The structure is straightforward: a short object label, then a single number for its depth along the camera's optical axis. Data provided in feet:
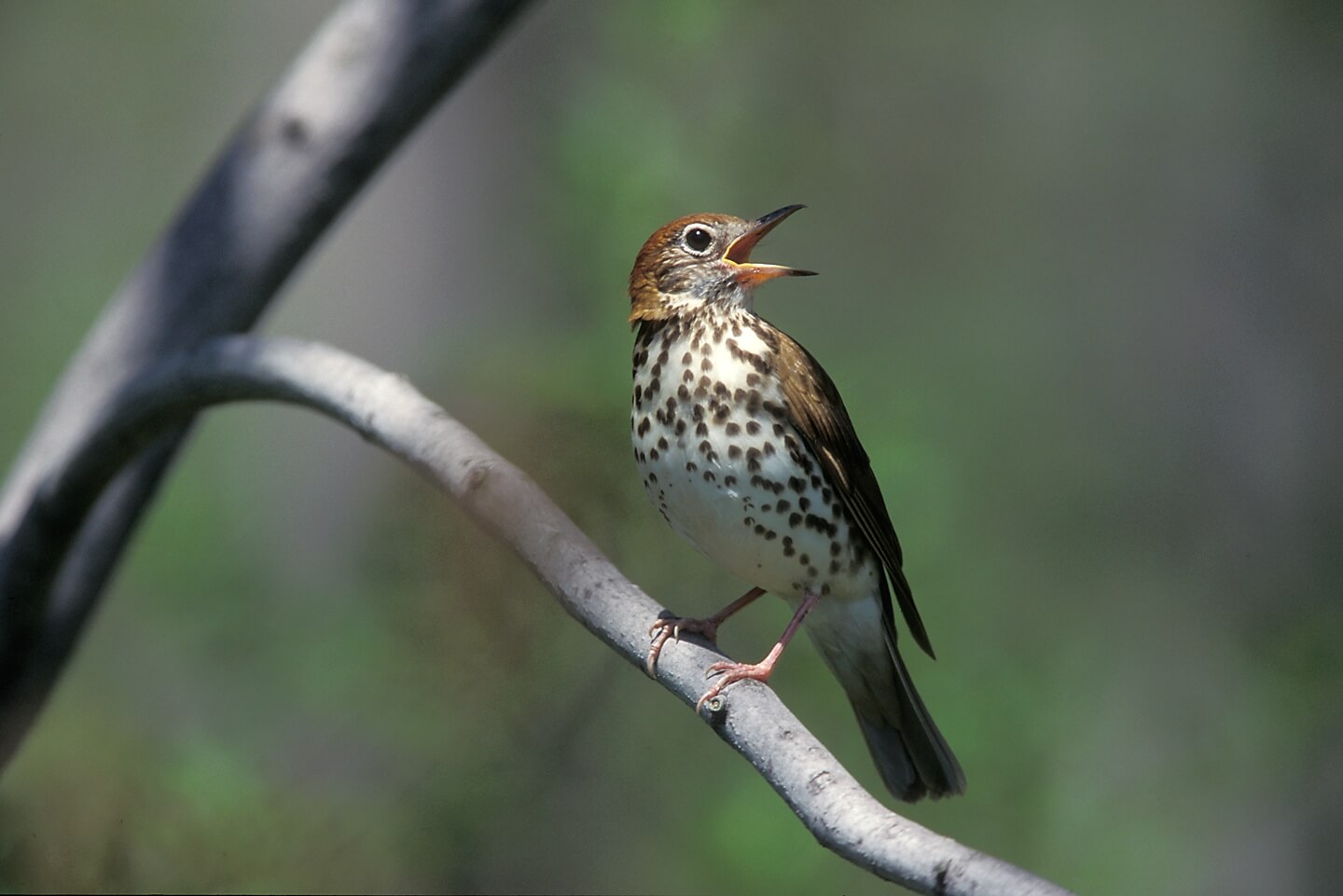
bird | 17.94
